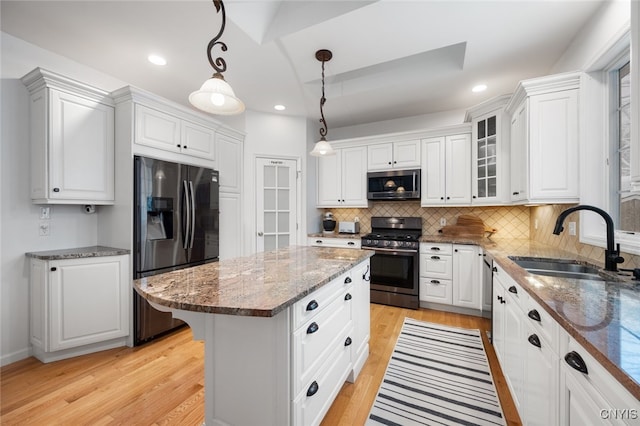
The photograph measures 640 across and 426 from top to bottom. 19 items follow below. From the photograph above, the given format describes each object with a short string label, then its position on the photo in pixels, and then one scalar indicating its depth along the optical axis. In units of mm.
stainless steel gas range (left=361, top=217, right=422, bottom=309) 3336
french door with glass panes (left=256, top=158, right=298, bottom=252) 3859
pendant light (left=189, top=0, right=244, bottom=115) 1323
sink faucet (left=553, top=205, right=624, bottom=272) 1410
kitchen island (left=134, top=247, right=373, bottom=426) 1097
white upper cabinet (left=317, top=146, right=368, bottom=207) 4010
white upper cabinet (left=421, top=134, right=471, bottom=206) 3393
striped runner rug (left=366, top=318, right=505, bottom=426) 1589
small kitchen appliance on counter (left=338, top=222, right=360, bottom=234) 4090
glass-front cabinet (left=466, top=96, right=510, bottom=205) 2912
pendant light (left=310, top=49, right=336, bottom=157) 2312
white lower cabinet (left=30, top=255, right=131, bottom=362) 2143
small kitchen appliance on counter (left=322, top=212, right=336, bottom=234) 4277
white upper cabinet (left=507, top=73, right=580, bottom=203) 1992
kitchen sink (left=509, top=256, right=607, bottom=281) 1673
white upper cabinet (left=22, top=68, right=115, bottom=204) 2182
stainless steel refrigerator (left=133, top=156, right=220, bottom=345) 2432
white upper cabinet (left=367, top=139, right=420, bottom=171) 3670
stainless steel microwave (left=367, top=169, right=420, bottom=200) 3619
